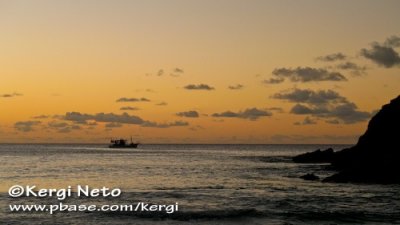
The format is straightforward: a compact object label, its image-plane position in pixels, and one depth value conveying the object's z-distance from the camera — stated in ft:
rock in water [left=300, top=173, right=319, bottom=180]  210.40
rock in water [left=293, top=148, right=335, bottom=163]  394.32
